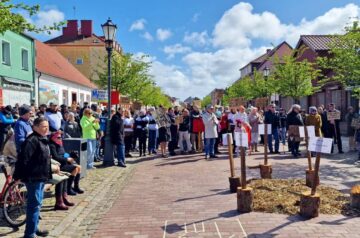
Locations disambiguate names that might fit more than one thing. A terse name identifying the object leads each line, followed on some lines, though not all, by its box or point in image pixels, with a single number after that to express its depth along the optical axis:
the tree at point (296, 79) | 27.36
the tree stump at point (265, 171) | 9.38
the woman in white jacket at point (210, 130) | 14.04
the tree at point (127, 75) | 31.64
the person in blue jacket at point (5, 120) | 13.25
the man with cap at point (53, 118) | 10.08
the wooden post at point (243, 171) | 6.98
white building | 28.56
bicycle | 6.01
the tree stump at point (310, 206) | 6.42
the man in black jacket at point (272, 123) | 15.55
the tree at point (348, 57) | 14.06
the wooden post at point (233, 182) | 8.37
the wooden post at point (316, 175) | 6.47
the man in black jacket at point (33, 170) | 5.30
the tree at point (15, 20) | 8.81
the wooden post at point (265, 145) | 9.45
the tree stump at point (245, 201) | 6.79
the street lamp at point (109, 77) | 12.76
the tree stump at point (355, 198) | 6.89
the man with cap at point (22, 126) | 6.96
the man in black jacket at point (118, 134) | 12.62
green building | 22.33
